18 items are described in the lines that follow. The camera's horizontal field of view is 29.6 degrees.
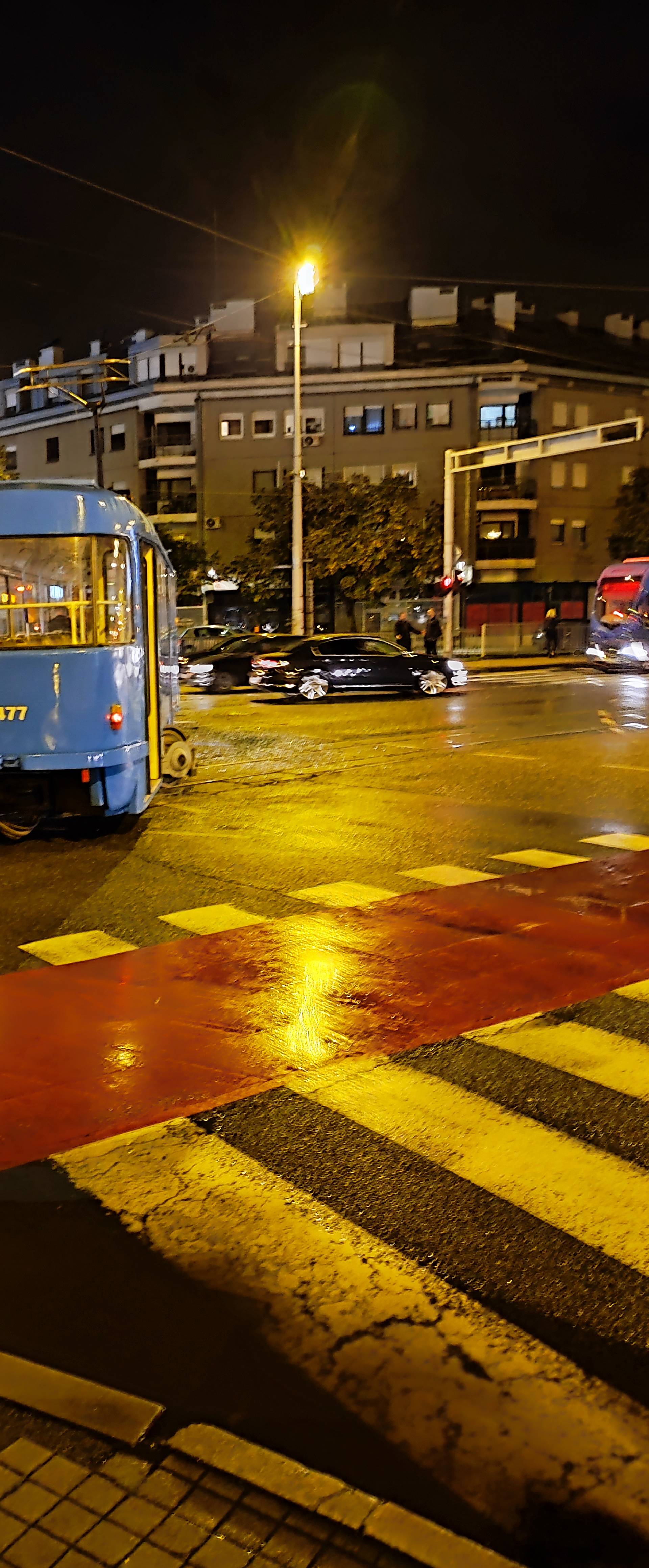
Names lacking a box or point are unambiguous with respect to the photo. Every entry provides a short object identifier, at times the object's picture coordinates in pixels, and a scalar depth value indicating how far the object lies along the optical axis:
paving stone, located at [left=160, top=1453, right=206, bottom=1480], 2.76
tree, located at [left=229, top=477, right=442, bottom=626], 45.09
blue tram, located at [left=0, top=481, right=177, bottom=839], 9.98
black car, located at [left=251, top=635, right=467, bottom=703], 25.41
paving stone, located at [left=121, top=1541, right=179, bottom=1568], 2.50
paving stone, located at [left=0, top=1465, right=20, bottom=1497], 2.72
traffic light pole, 27.34
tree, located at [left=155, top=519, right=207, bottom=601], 51.25
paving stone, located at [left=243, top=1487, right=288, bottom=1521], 2.64
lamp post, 31.50
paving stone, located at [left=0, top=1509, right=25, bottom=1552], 2.57
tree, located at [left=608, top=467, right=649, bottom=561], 54.38
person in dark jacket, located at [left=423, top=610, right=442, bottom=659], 36.16
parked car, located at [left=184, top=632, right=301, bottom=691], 29.34
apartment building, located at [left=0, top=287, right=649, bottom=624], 52.66
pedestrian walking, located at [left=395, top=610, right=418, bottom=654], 32.56
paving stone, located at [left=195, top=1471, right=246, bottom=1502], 2.70
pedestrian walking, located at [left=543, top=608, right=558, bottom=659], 44.44
